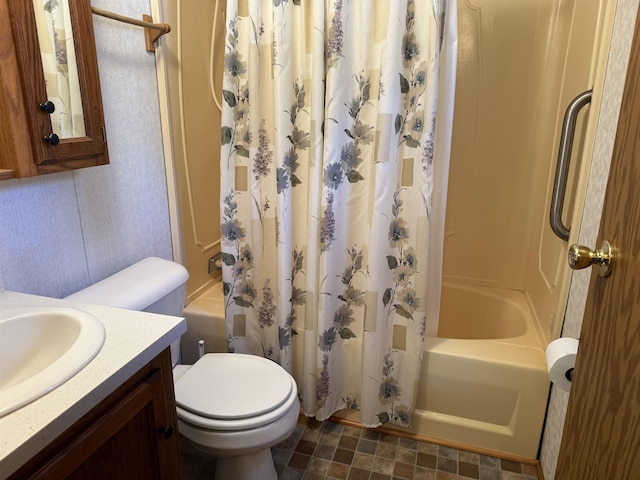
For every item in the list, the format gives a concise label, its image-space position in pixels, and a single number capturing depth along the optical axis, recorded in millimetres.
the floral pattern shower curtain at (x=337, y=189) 1477
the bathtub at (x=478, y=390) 1650
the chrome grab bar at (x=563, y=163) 1394
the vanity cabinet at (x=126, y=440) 762
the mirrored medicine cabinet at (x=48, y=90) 1029
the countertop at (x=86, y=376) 677
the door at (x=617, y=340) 637
